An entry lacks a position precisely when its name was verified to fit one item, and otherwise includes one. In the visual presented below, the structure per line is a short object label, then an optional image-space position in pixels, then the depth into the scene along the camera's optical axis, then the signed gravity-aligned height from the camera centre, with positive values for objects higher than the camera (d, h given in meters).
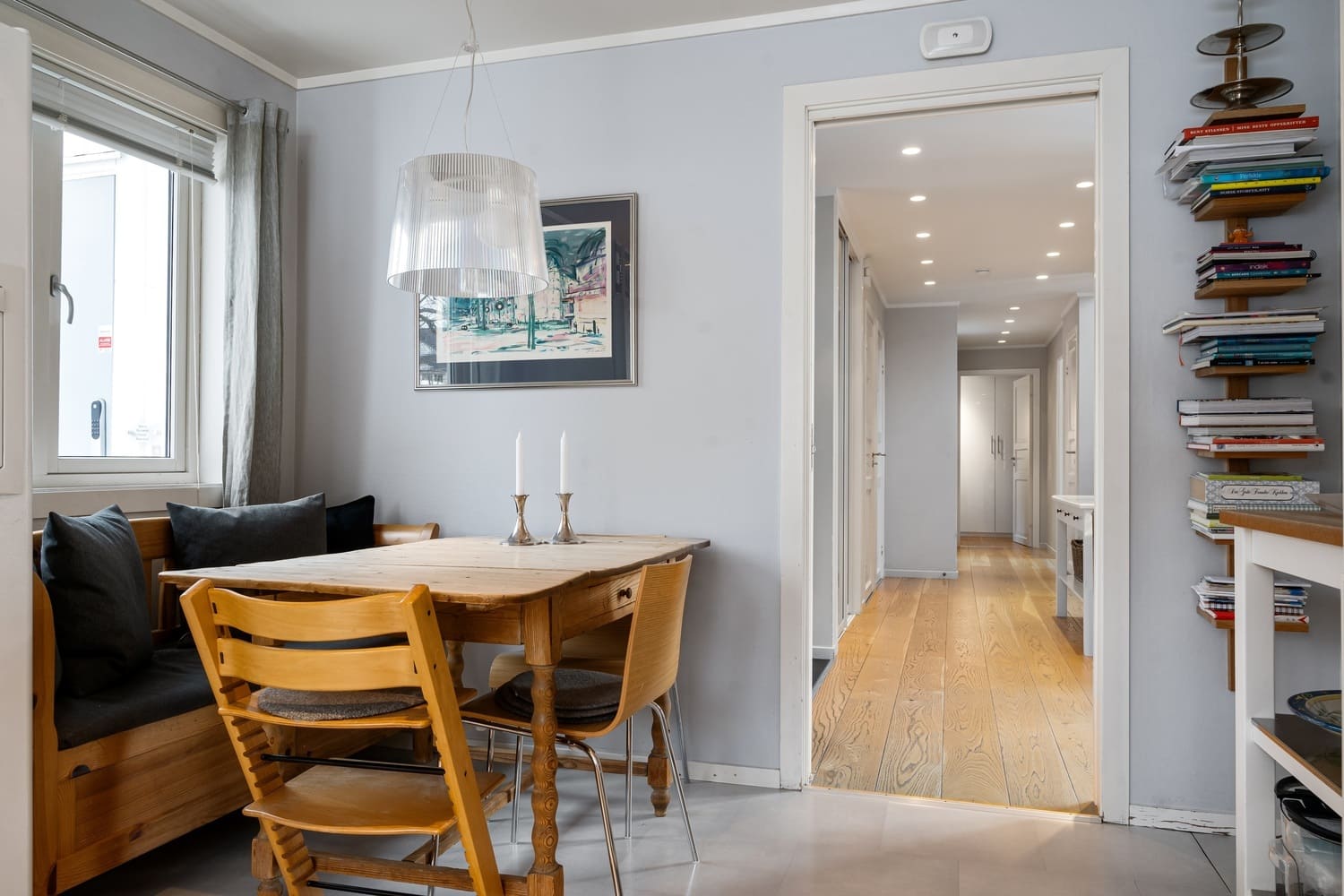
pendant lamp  2.24 +0.58
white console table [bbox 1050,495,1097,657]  4.46 -0.52
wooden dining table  1.74 -0.28
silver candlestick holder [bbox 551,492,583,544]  2.65 -0.24
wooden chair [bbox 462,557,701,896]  1.95 -0.49
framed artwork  3.01 +0.45
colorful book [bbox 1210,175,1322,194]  2.26 +0.67
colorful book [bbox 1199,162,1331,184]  2.27 +0.69
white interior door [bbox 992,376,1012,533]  11.43 -0.06
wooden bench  1.82 -0.75
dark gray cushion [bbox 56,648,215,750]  1.91 -0.57
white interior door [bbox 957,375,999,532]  11.58 -0.06
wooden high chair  1.49 -0.47
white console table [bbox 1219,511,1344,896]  1.65 -0.51
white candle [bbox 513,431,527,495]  2.46 -0.05
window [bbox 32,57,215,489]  2.57 +0.51
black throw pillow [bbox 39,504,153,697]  2.06 -0.37
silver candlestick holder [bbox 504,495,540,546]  2.62 -0.25
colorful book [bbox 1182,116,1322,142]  2.24 +0.81
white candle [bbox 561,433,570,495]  2.54 -0.04
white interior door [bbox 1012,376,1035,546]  10.84 -0.15
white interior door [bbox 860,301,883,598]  6.38 +0.02
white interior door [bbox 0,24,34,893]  1.47 -0.03
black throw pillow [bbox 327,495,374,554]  3.08 -0.27
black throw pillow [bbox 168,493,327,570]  2.67 -0.26
